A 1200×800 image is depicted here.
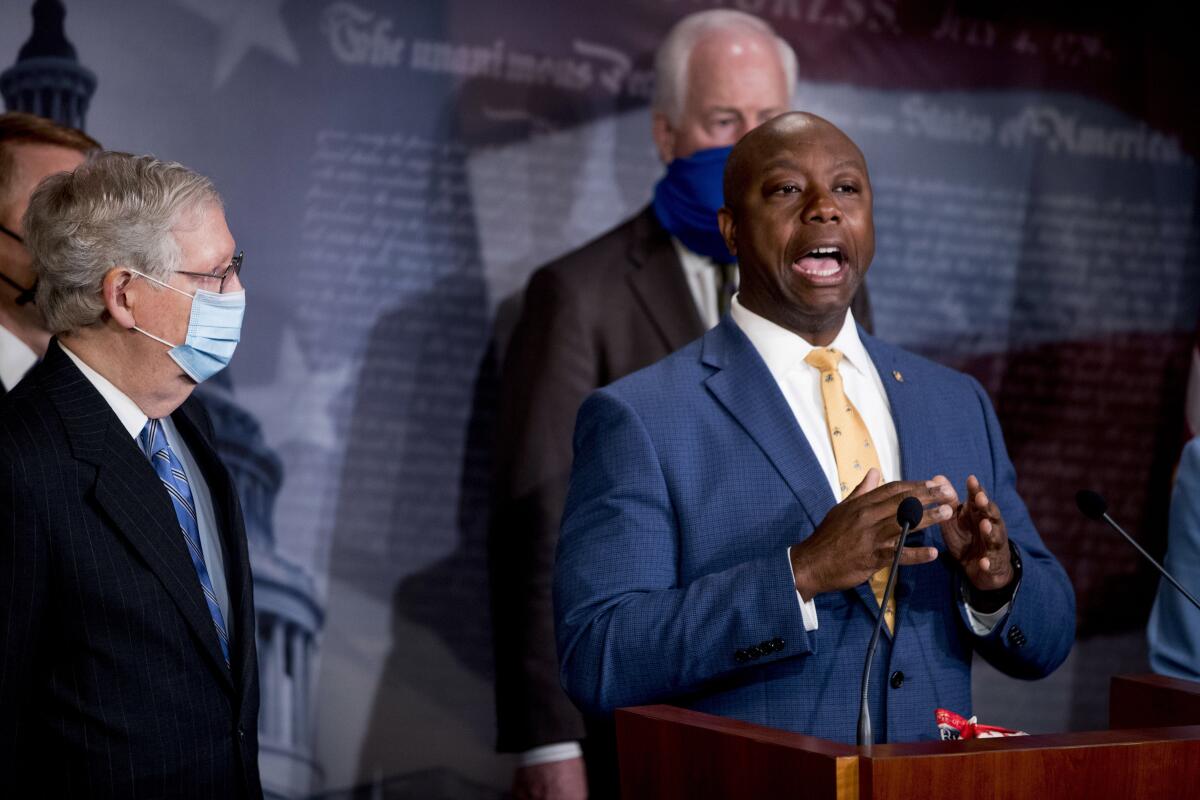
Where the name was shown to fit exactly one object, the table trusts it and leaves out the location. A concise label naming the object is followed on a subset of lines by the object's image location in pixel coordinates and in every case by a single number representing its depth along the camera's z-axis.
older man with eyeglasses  5.71
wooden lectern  5.43
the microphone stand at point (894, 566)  5.55
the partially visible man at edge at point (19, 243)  6.31
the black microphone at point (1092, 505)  5.78
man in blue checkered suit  5.74
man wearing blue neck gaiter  6.58
